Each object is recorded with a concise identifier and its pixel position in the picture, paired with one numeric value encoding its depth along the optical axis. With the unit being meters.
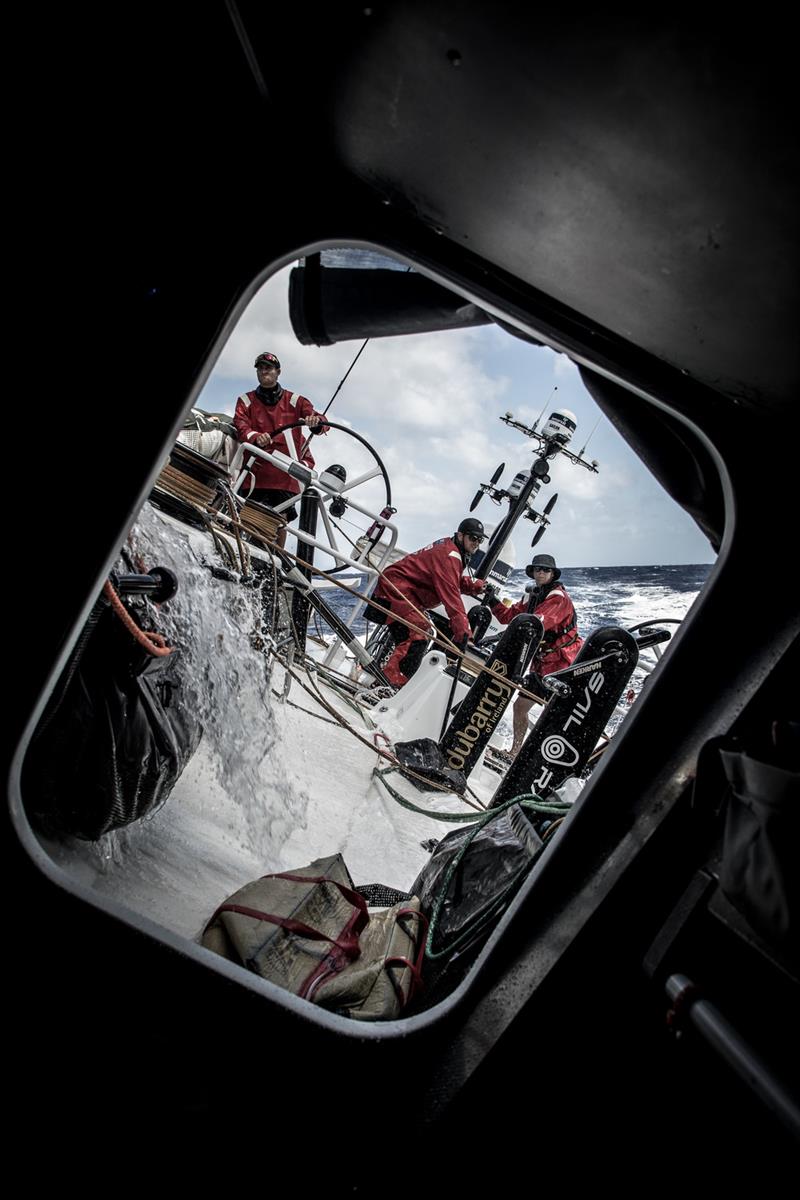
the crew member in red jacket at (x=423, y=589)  6.06
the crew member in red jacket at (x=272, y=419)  6.04
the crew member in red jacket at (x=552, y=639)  6.77
